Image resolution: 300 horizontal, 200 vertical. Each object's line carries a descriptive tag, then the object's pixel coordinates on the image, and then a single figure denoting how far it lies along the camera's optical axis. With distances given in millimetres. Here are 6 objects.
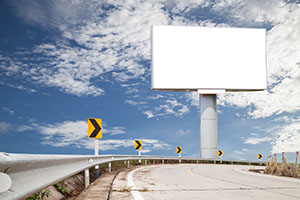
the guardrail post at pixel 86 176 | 7676
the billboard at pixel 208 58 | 34031
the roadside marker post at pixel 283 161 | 12834
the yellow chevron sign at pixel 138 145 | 23391
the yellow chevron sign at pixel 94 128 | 11719
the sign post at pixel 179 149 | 30484
